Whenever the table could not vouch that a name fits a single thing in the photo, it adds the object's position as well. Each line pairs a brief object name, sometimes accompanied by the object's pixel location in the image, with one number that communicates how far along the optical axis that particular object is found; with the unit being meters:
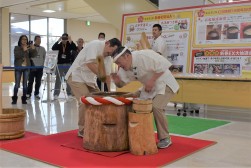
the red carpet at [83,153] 2.96
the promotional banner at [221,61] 5.46
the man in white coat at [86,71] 3.73
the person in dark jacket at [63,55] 7.88
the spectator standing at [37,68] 7.68
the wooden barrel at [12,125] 3.80
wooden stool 3.21
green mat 4.49
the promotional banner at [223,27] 5.50
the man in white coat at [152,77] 3.36
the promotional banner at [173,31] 6.14
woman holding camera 6.83
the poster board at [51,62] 7.23
